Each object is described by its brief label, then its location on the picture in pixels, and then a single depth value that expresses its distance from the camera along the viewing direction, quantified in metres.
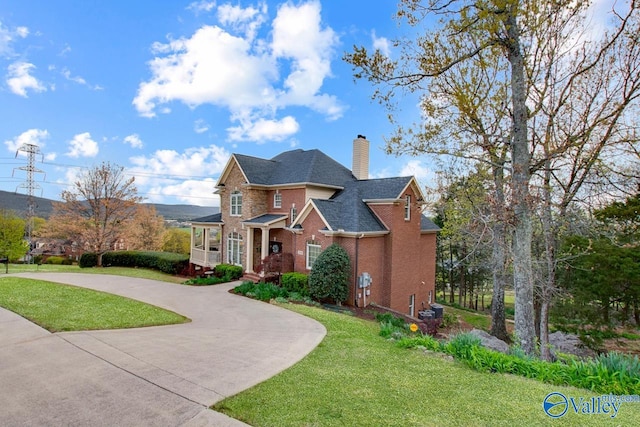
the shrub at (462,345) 6.97
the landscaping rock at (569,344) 14.52
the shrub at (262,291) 14.64
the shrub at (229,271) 20.14
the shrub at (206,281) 18.91
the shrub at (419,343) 7.77
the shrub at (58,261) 34.60
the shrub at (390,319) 12.35
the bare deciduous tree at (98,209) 26.44
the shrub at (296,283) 15.66
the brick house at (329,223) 16.47
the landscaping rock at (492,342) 12.58
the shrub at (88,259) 26.80
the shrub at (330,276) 14.69
